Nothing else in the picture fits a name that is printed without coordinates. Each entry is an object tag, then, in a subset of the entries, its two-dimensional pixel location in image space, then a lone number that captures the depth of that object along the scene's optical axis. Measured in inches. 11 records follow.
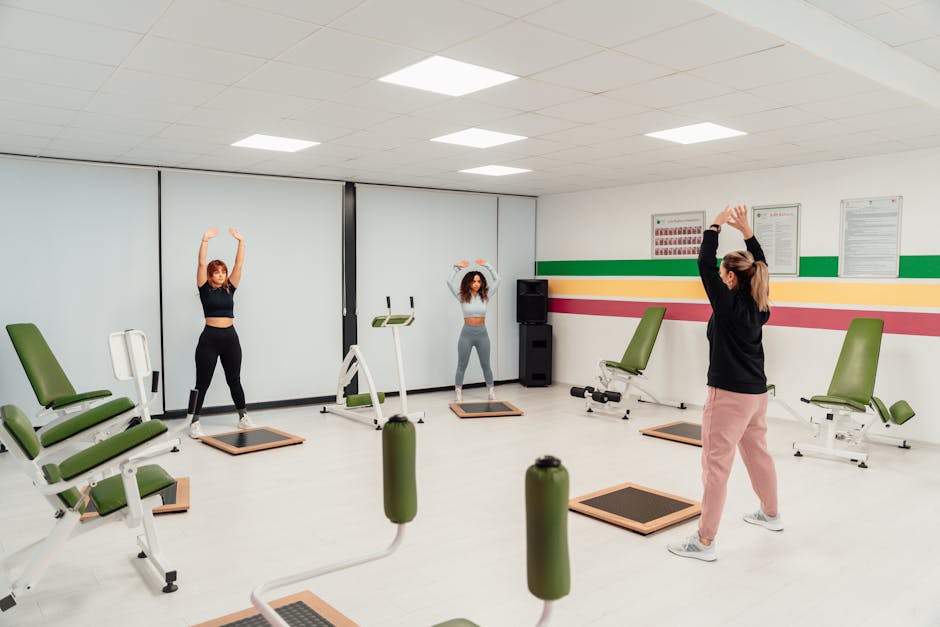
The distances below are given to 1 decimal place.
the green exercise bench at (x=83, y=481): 114.9
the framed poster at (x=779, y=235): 266.2
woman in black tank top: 248.5
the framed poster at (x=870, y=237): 239.9
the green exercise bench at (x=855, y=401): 214.8
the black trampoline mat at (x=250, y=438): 232.2
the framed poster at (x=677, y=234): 298.7
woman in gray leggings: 311.0
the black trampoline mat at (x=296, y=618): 113.3
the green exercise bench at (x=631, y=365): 290.2
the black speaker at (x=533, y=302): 354.3
